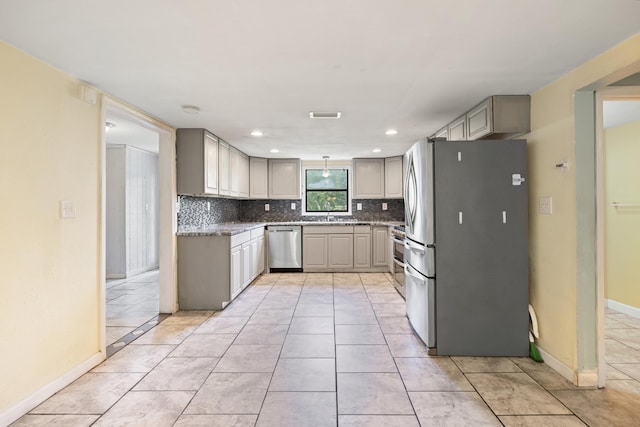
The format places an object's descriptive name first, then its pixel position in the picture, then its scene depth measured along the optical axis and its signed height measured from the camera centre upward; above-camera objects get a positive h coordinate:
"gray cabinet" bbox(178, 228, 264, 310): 3.79 -0.66
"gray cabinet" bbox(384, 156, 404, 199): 6.05 +0.61
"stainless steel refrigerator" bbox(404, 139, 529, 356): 2.59 -0.29
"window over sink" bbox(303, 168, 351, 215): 6.58 +0.39
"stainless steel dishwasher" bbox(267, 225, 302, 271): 5.83 -0.58
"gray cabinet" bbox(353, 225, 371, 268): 5.84 -0.54
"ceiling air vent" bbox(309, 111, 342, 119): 3.22 +0.94
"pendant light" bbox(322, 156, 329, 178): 6.49 +0.79
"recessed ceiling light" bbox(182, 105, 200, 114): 2.99 +0.95
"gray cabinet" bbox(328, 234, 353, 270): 5.84 -0.68
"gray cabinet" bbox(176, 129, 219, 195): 3.85 +0.60
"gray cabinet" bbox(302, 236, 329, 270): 5.84 -0.67
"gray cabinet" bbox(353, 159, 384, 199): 6.20 +0.62
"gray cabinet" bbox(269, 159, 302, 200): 6.23 +0.64
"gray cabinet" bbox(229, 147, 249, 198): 4.96 +0.63
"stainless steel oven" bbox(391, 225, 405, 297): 4.30 -0.63
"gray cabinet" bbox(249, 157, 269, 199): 6.02 +0.63
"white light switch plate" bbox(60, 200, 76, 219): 2.22 +0.04
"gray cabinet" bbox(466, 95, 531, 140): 2.70 +0.77
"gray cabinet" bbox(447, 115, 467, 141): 3.27 +0.83
